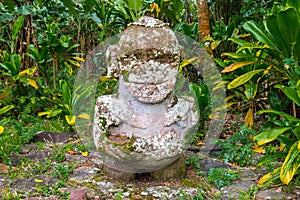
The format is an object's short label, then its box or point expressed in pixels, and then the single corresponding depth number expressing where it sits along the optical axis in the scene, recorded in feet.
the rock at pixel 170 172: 11.02
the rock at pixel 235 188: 10.33
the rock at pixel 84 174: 11.31
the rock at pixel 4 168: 11.88
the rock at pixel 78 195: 9.63
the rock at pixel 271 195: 10.19
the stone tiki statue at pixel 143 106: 9.91
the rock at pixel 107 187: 10.38
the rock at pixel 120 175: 10.91
